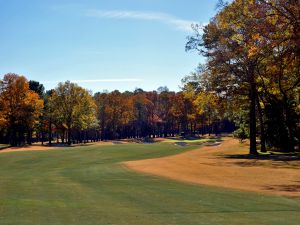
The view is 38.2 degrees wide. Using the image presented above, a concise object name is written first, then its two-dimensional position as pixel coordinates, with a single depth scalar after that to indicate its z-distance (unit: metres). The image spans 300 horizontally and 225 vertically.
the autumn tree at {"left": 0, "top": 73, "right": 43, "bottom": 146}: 78.94
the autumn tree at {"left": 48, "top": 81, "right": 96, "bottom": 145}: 91.31
